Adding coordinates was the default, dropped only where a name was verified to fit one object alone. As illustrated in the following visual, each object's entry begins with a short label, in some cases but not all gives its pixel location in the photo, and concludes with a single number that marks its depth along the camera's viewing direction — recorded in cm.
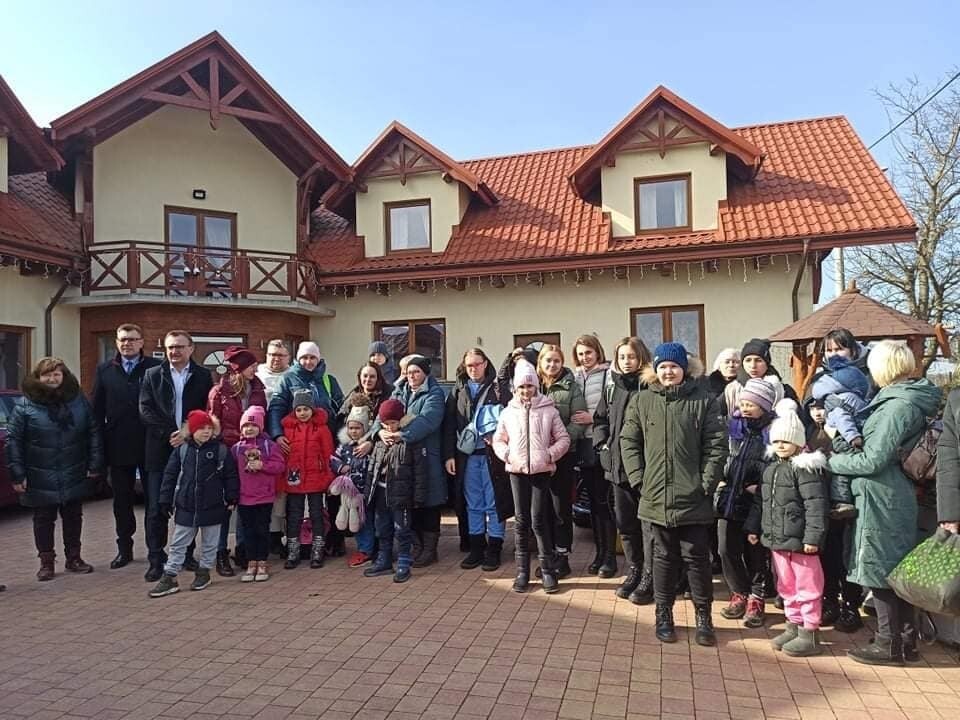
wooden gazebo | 691
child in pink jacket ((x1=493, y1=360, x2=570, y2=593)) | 496
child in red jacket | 563
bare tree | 2109
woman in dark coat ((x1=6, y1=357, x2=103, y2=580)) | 555
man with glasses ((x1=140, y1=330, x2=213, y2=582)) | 548
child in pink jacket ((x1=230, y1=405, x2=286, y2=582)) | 539
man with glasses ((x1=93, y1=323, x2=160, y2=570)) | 584
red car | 779
